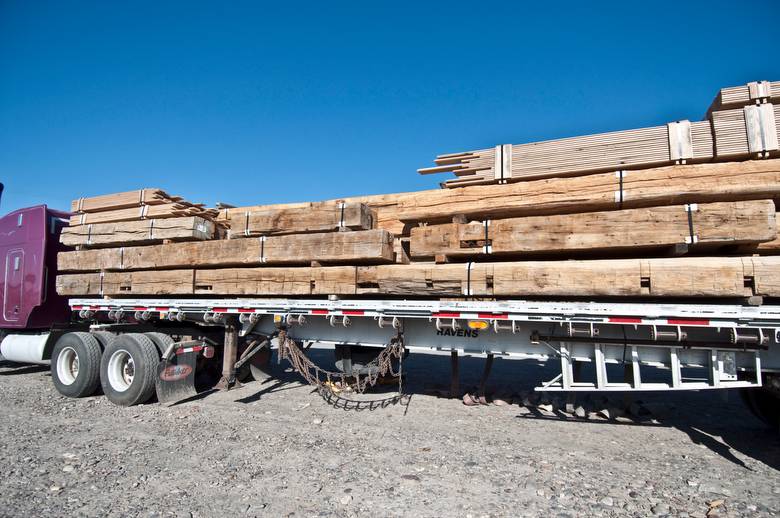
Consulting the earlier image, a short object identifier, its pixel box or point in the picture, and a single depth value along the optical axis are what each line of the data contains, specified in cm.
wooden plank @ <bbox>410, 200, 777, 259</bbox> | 423
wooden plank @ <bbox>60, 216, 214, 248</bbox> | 715
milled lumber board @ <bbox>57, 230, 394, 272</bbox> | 581
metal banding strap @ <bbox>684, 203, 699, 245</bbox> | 439
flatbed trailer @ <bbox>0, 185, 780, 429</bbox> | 455
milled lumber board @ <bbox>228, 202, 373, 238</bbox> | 604
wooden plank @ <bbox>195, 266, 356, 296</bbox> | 599
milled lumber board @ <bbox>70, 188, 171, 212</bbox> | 768
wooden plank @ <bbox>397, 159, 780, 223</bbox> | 438
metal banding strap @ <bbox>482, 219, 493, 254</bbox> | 523
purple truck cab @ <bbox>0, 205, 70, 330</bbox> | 882
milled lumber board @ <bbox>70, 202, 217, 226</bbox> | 739
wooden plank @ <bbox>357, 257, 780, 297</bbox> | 424
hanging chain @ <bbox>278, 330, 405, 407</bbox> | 600
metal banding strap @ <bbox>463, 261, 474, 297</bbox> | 527
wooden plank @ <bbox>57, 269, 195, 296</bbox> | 721
